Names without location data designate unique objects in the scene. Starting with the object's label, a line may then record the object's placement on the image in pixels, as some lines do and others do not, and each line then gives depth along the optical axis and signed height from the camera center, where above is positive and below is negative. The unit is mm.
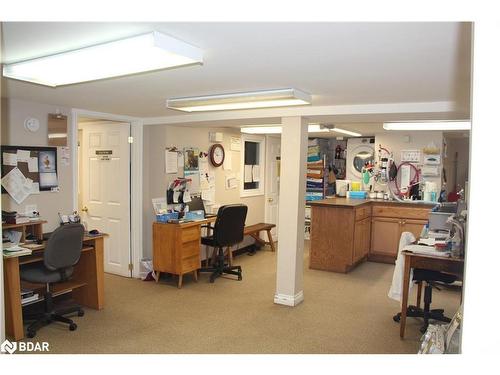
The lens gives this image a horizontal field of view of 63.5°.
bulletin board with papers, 3762 -81
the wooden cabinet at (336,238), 5703 -1023
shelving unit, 8023 -158
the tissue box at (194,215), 5281 -668
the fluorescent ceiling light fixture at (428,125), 5111 +562
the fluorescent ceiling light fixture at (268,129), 5874 +558
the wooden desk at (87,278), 4027 -1197
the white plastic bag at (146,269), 5215 -1363
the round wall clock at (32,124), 3913 +369
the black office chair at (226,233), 5121 -894
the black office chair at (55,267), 3500 -946
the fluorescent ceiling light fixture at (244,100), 3106 +533
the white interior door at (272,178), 7497 -237
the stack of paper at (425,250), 3350 -707
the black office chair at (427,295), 3639 -1200
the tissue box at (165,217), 5066 -669
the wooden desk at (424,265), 3336 -819
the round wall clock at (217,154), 6035 +158
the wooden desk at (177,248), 4891 -1036
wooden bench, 6430 -1053
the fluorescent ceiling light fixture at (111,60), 1870 +543
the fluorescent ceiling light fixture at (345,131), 5885 +557
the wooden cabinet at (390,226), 6109 -909
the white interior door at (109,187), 5246 -316
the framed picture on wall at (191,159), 5629 +76
